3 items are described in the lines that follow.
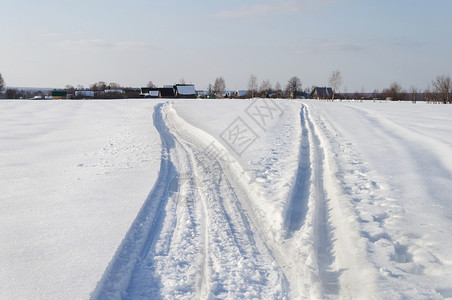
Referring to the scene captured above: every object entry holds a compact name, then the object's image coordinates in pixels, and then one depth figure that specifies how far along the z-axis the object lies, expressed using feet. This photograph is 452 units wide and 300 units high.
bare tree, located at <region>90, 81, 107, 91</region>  448.74
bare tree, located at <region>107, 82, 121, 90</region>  489.13
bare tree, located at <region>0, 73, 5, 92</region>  249.34
